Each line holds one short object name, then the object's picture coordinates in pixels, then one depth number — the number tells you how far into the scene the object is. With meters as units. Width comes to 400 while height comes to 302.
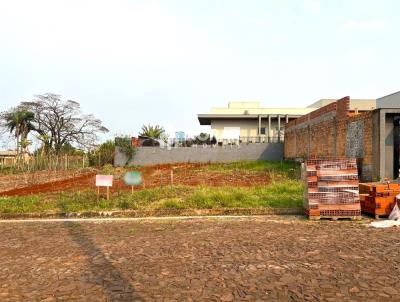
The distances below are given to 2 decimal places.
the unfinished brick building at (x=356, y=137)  12.18
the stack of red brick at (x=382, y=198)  8.85
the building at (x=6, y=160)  33.36
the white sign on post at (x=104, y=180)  10.47
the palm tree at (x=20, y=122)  42.12
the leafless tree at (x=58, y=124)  43.62
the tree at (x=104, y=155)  30.70
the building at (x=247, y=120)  34.75
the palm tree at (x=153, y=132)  39.66
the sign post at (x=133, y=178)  11.22
